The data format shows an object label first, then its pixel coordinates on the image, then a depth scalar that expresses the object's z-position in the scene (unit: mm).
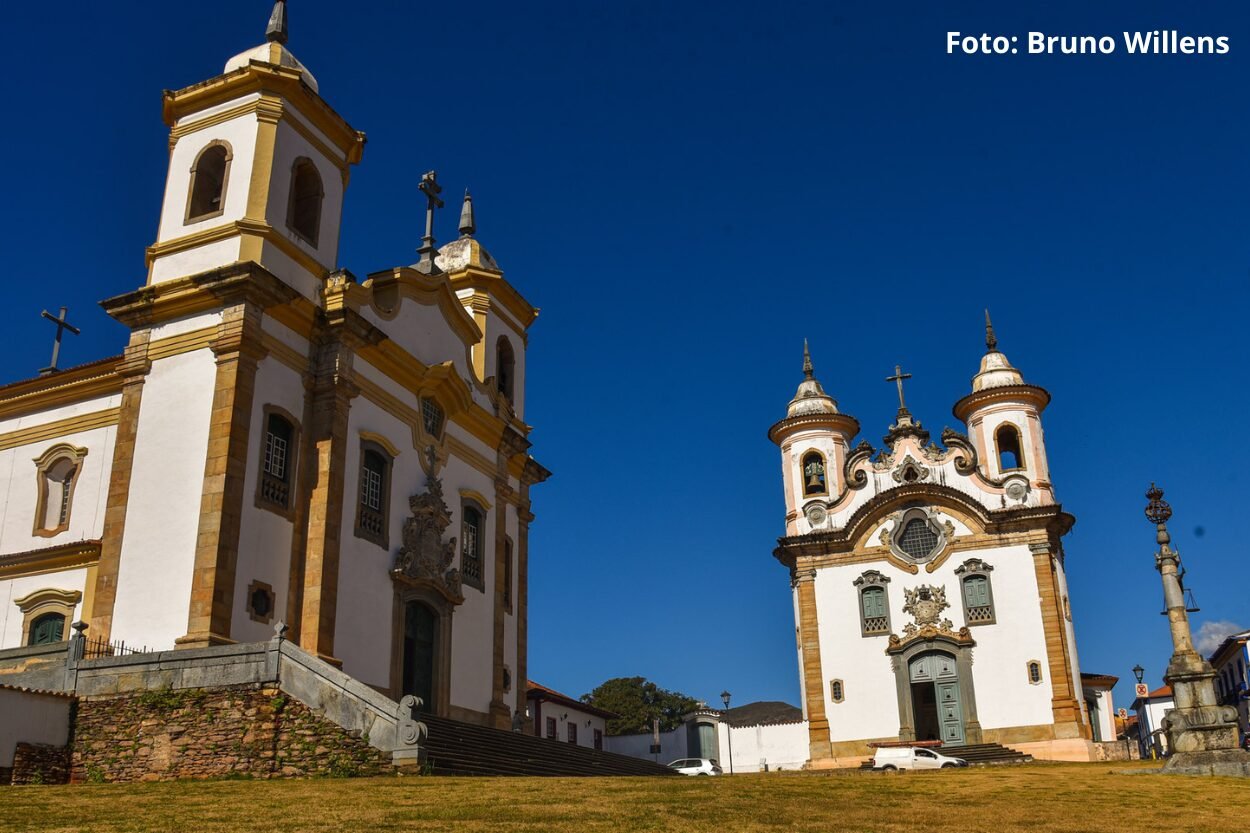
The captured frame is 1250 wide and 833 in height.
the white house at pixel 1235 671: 49031
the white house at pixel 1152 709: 59825
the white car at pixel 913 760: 28656
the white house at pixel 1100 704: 39125
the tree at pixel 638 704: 63094
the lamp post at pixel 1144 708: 36469
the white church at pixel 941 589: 34312
